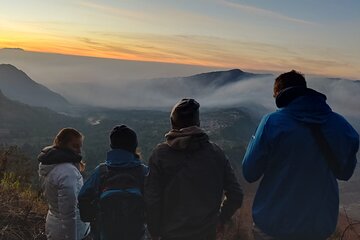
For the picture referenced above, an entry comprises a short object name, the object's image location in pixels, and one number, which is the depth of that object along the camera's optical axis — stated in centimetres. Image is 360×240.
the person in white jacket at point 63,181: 391
